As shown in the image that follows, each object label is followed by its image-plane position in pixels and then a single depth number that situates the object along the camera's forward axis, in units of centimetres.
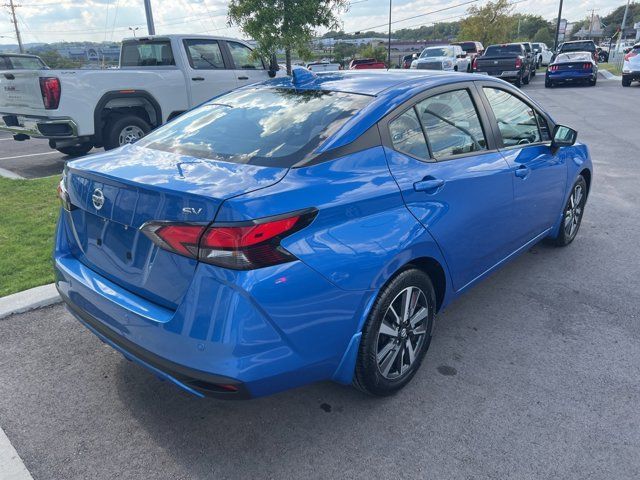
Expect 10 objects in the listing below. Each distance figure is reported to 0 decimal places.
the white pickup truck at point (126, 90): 761
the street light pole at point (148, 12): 1412
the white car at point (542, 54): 3782
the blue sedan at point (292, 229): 210
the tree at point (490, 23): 4734
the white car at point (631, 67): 2140
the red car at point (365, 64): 2576
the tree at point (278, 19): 1078
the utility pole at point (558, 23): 4668
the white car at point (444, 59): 2325
